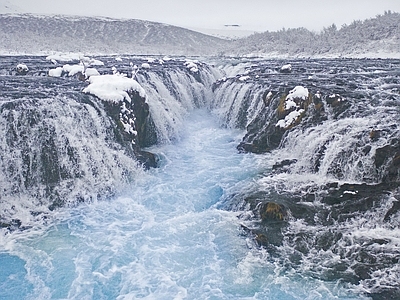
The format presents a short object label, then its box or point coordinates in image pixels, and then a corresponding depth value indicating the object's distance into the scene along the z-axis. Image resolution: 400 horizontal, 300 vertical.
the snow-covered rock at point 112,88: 14.25
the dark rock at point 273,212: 9.35
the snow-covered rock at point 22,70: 22.78
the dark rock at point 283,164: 12.79
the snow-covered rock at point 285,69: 25.78
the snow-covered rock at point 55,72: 21.66
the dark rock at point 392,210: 8.55
